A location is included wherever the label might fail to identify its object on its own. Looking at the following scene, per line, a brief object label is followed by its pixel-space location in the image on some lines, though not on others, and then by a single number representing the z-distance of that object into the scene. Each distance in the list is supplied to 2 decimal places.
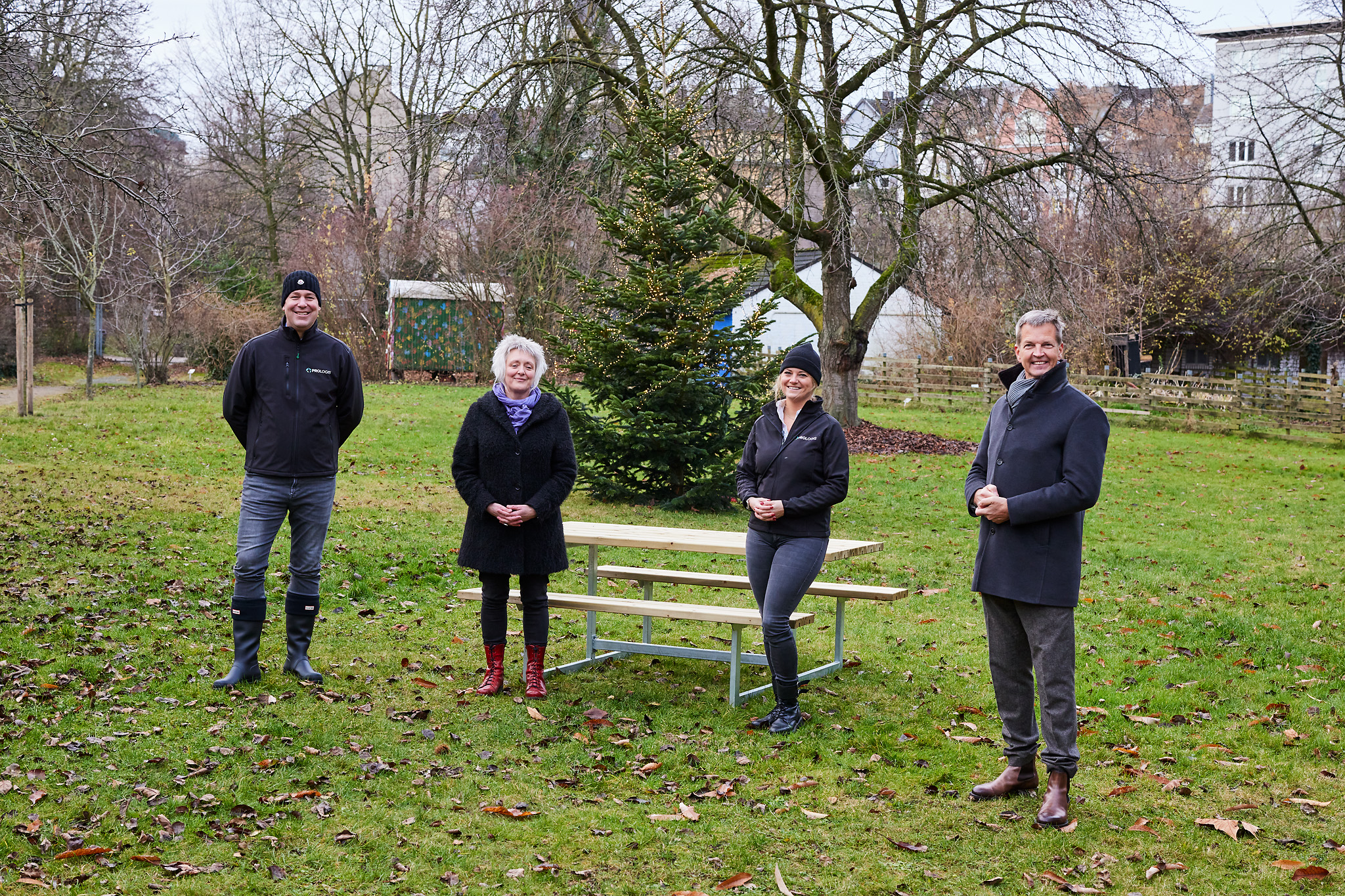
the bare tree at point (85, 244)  21.39
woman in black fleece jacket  5.70
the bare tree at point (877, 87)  15.22
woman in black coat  6.09
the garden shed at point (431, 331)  33.09
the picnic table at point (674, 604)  6.34
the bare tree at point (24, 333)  18.69
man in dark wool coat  4.54
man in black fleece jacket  6.15
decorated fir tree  12.50
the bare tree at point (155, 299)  27.00
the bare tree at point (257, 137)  38.34
